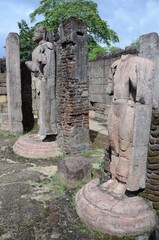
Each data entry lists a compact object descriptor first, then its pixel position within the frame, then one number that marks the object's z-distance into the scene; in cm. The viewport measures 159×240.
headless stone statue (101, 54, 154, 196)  221
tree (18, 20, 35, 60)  1694
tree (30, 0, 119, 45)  1764
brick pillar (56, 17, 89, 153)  423
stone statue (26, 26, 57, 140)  457
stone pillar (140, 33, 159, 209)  255
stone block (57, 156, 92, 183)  327
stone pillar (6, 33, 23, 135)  578
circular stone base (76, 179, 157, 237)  229
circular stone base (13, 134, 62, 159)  444
